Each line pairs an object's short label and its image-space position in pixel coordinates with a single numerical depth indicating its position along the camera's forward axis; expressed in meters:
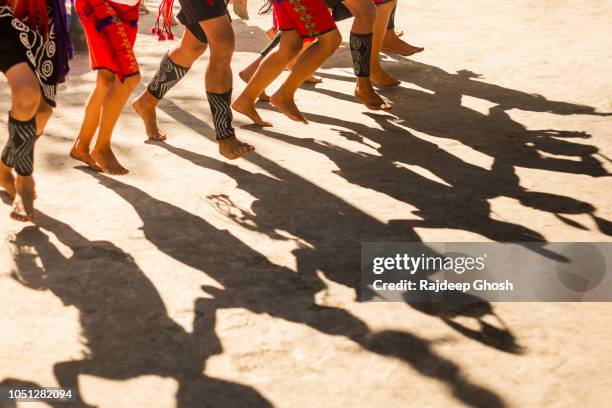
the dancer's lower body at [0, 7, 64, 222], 4.12
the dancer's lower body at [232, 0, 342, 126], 5.55
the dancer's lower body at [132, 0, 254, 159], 5.01
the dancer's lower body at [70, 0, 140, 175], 4.83
